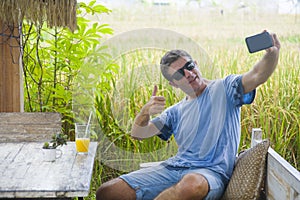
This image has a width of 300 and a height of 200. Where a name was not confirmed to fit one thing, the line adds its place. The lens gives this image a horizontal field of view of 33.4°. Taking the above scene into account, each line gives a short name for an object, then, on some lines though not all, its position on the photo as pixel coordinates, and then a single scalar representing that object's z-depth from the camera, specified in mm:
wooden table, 1879
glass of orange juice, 2438
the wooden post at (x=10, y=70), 2928
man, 2268
